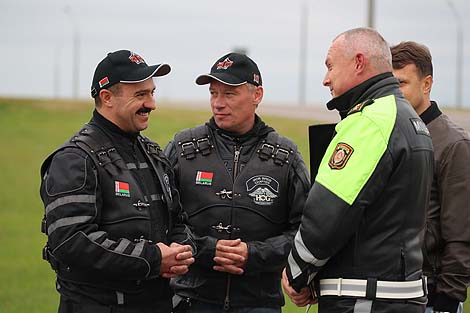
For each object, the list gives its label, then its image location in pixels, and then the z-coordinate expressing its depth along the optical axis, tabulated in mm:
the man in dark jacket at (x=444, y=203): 8392
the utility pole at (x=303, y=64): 90806
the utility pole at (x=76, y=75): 84752
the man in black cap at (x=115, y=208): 7412
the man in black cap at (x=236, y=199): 8926
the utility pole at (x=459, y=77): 69618
